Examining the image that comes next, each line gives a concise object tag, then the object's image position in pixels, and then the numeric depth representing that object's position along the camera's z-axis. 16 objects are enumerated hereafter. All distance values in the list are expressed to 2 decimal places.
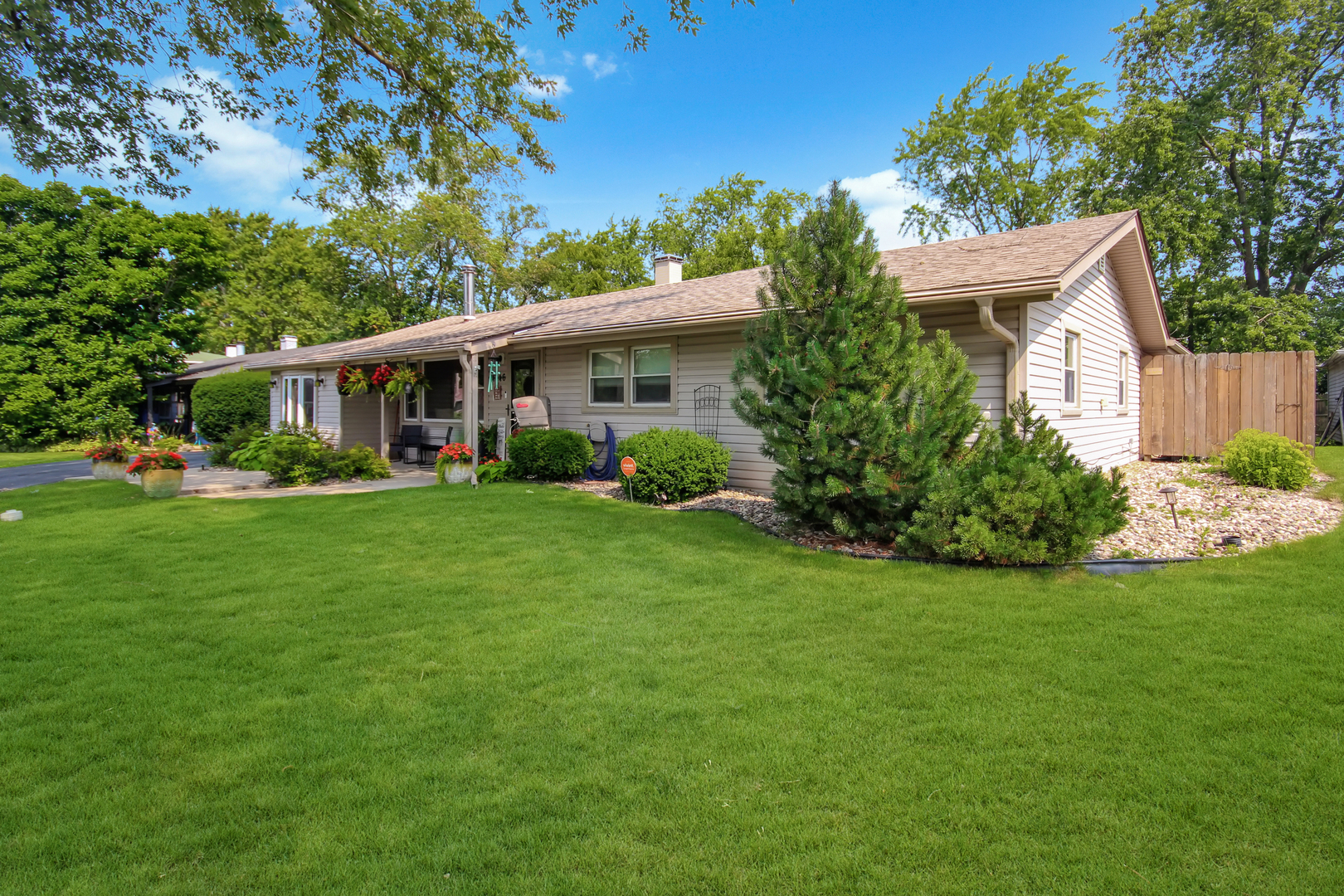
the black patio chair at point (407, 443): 16.02
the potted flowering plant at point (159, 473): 10.12
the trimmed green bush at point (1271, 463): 8.98
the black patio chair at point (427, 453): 15.45
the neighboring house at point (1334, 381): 19.56
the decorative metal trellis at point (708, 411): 10.42
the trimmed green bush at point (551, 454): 11.07
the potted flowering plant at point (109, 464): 12.34
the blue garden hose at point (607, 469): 11.31
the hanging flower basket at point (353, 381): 14.70
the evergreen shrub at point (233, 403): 21.22
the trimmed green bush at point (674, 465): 9.06
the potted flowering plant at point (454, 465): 11.43
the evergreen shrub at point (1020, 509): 5.48
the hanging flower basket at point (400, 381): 13.87
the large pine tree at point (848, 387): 6.16
